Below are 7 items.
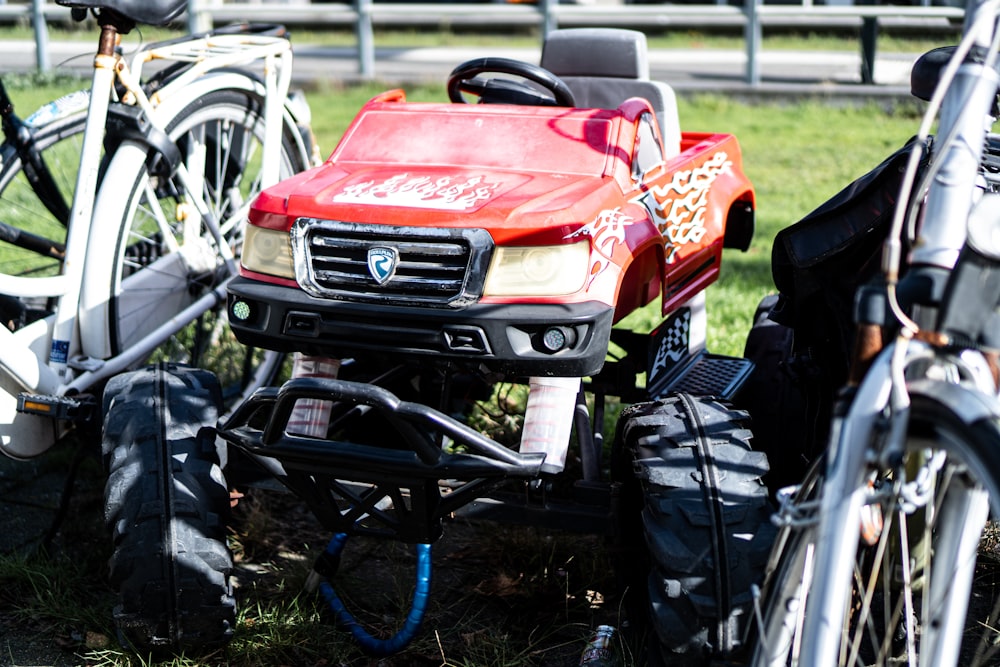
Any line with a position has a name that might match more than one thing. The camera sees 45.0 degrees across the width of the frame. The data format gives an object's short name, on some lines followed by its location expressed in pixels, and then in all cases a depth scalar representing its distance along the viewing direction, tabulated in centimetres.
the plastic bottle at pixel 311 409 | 358
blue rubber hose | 342
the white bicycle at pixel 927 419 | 205
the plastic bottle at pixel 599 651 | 334
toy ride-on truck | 308
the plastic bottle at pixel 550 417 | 338
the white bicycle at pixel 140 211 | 396
